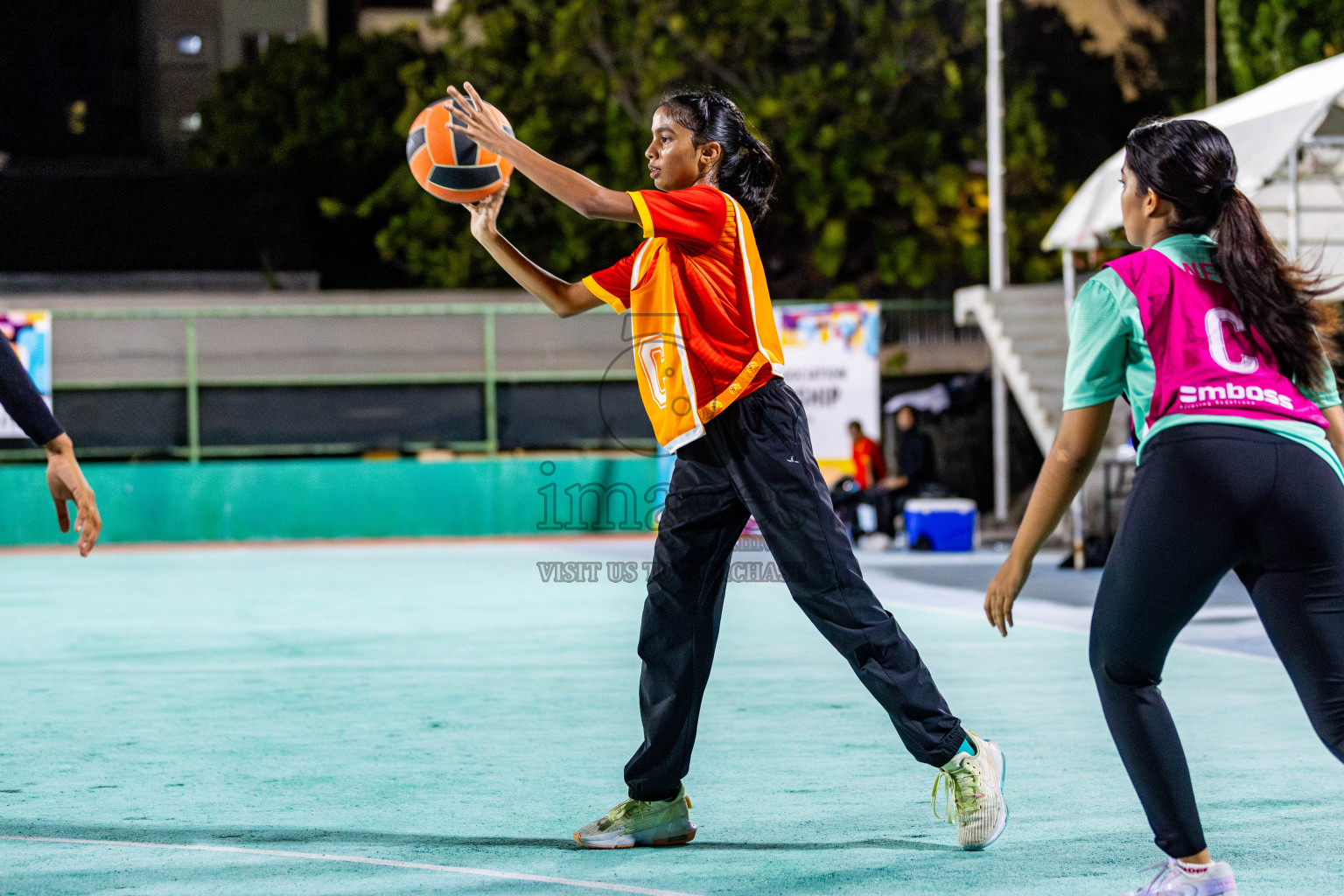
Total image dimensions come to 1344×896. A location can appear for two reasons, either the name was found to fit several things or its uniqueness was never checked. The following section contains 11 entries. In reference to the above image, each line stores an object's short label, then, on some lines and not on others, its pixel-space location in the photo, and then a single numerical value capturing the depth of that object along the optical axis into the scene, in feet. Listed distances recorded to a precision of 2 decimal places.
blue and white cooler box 56.24
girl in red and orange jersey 14.82
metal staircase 61.62
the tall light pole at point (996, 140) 67.87
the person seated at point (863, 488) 58.80
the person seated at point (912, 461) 60.08
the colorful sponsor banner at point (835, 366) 61.62
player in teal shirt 11.61
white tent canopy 44.88
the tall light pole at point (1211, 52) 72.74
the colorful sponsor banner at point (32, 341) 61.68
